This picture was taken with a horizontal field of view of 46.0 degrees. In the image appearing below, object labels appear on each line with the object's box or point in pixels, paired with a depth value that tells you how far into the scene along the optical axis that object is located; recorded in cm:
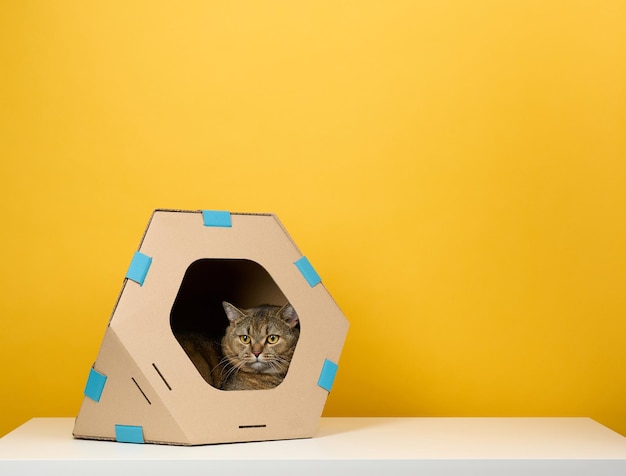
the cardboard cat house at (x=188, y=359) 123
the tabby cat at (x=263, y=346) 147
